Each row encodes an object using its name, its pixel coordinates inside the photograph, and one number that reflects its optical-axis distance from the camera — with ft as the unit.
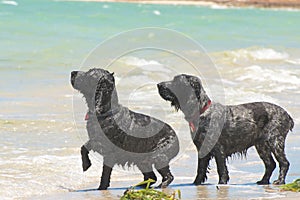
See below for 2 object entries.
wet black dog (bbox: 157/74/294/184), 53.21
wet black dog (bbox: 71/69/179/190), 49.37
